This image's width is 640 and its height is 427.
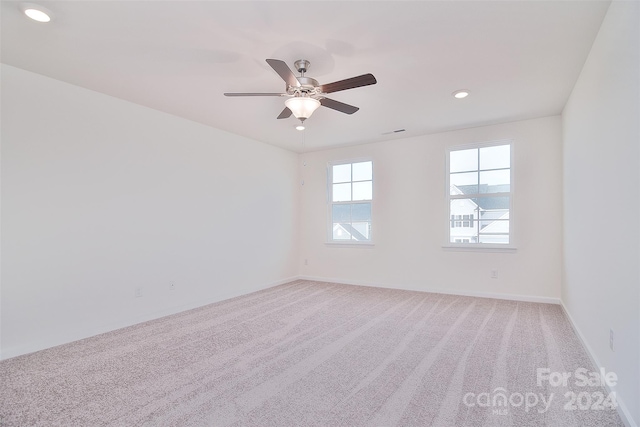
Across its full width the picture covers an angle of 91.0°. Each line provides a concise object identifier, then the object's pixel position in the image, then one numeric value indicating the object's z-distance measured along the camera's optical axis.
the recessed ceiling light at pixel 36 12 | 2.03
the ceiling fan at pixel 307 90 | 2.32
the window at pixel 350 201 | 5.73
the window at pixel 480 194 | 4.56
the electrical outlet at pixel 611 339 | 2.04
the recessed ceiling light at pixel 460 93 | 3.36
